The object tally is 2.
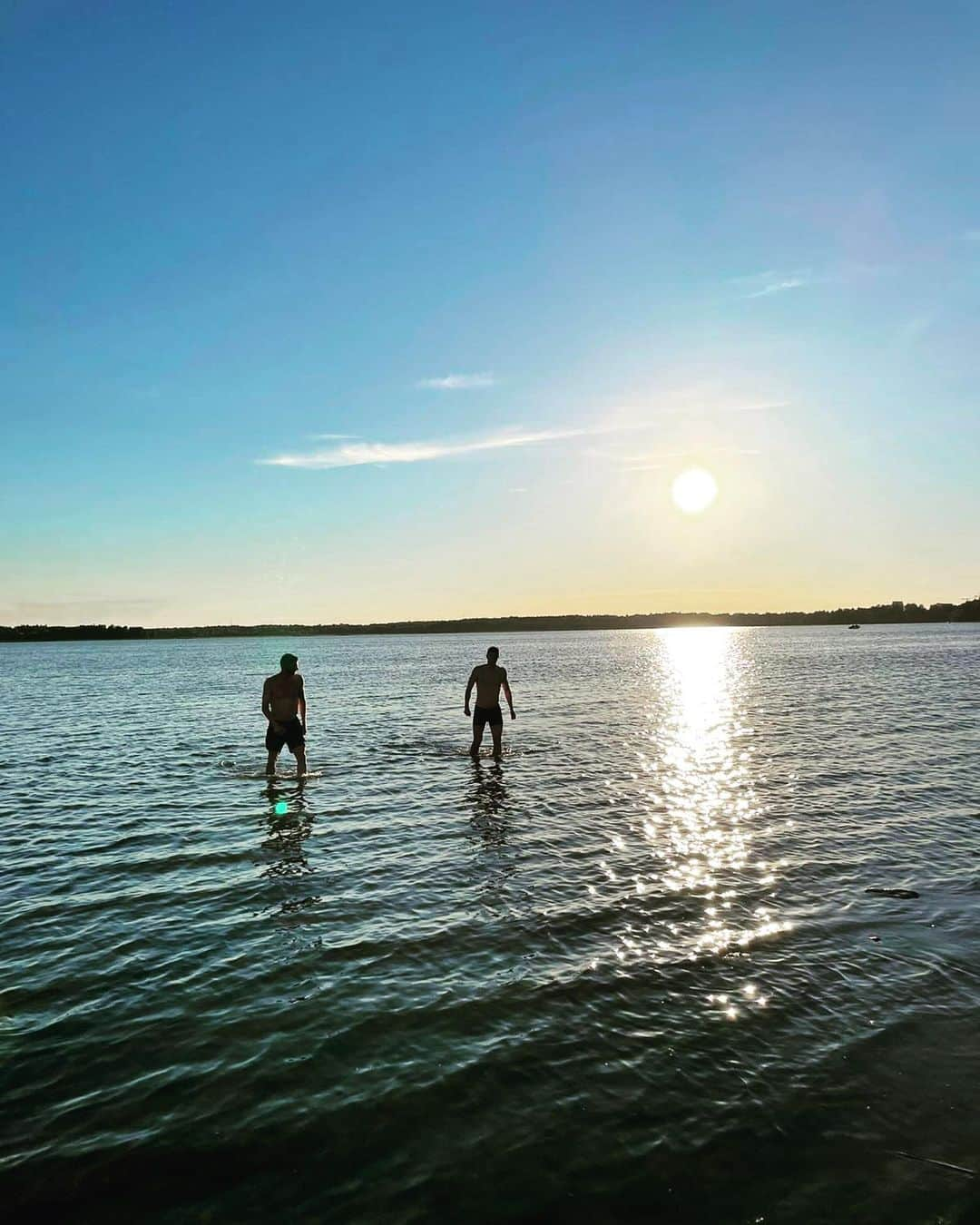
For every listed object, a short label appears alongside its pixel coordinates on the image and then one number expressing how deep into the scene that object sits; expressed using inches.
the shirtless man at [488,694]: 895.1
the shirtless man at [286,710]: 752.3
